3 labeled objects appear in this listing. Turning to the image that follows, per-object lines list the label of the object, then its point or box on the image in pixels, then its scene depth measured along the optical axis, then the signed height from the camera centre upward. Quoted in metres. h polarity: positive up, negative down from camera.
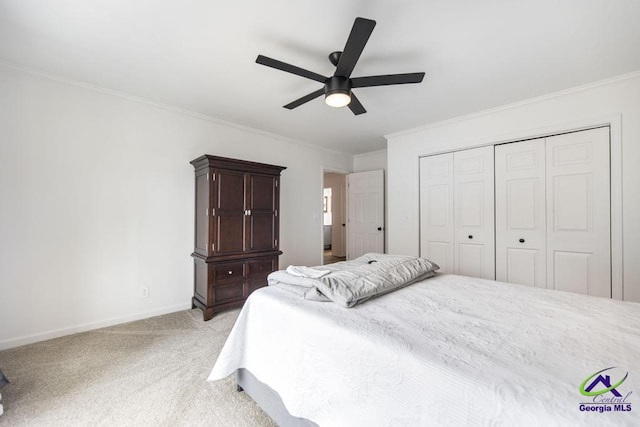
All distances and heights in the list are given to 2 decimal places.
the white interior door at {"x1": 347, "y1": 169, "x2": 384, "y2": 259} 4.83 +0.03
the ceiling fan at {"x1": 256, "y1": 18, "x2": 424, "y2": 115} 1.62 +0.97
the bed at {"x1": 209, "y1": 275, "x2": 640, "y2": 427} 0.76 -0.49
